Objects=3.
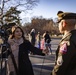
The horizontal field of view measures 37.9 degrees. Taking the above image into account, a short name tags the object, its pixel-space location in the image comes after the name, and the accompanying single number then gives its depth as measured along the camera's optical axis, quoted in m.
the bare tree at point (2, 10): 16.04
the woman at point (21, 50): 2.11
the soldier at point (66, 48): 1.29
